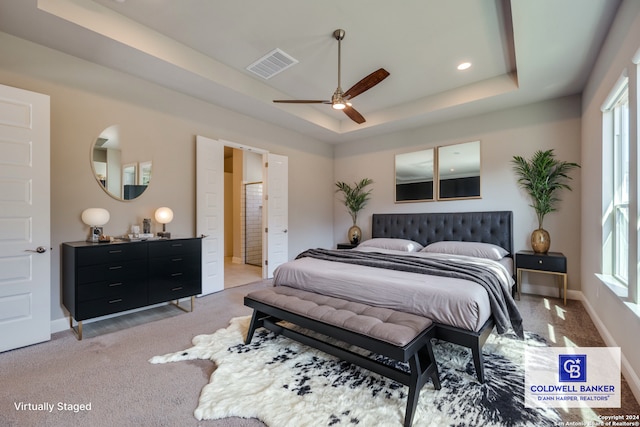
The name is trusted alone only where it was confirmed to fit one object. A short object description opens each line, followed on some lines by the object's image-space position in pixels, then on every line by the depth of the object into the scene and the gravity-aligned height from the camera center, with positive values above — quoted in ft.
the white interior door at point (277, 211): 17.22 +0.06
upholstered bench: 5.76 -2.81
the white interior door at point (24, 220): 8.26 -0.26
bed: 6.78 -2.18
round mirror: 10.79 +1.79
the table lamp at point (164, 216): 11.95 -0.19
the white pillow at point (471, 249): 13.05 -1.81
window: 8.57 +1.14
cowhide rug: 5.55 -4.08
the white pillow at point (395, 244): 15.56 -1.87
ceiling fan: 9.68 +4.63
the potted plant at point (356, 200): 19.99 +0.90
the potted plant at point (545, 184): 13.12 +1.38
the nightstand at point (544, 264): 12.12 -2.30
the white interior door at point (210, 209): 13.84 +0.14
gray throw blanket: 7.47 -1.85
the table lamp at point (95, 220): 10.10 -0.32
